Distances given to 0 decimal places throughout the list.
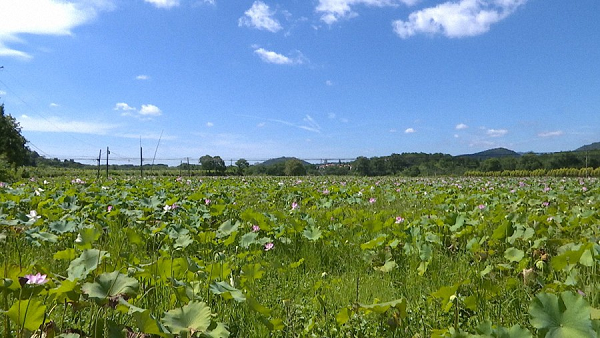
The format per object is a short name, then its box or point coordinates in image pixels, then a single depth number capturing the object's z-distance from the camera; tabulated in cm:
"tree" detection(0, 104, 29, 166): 3198
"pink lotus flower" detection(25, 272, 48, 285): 119
